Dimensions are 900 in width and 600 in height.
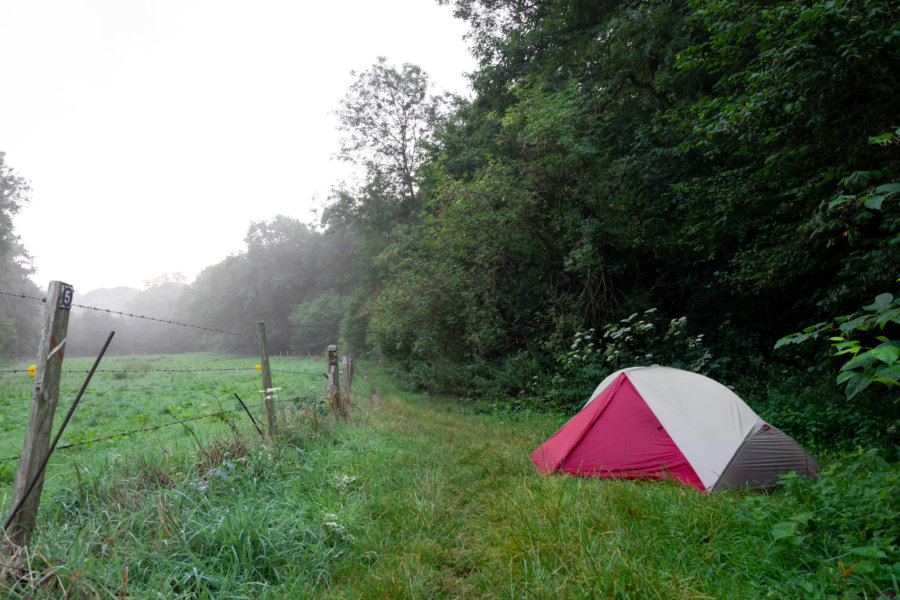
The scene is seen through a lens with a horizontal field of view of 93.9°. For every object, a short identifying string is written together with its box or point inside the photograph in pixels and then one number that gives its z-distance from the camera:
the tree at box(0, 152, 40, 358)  21.30
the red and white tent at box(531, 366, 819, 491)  3.81
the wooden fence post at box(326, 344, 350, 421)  6.63
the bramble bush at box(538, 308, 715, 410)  8.08
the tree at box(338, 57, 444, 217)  20.48
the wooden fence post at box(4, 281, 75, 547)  2.36
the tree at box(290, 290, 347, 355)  39.62
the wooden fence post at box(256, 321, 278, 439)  4.47
